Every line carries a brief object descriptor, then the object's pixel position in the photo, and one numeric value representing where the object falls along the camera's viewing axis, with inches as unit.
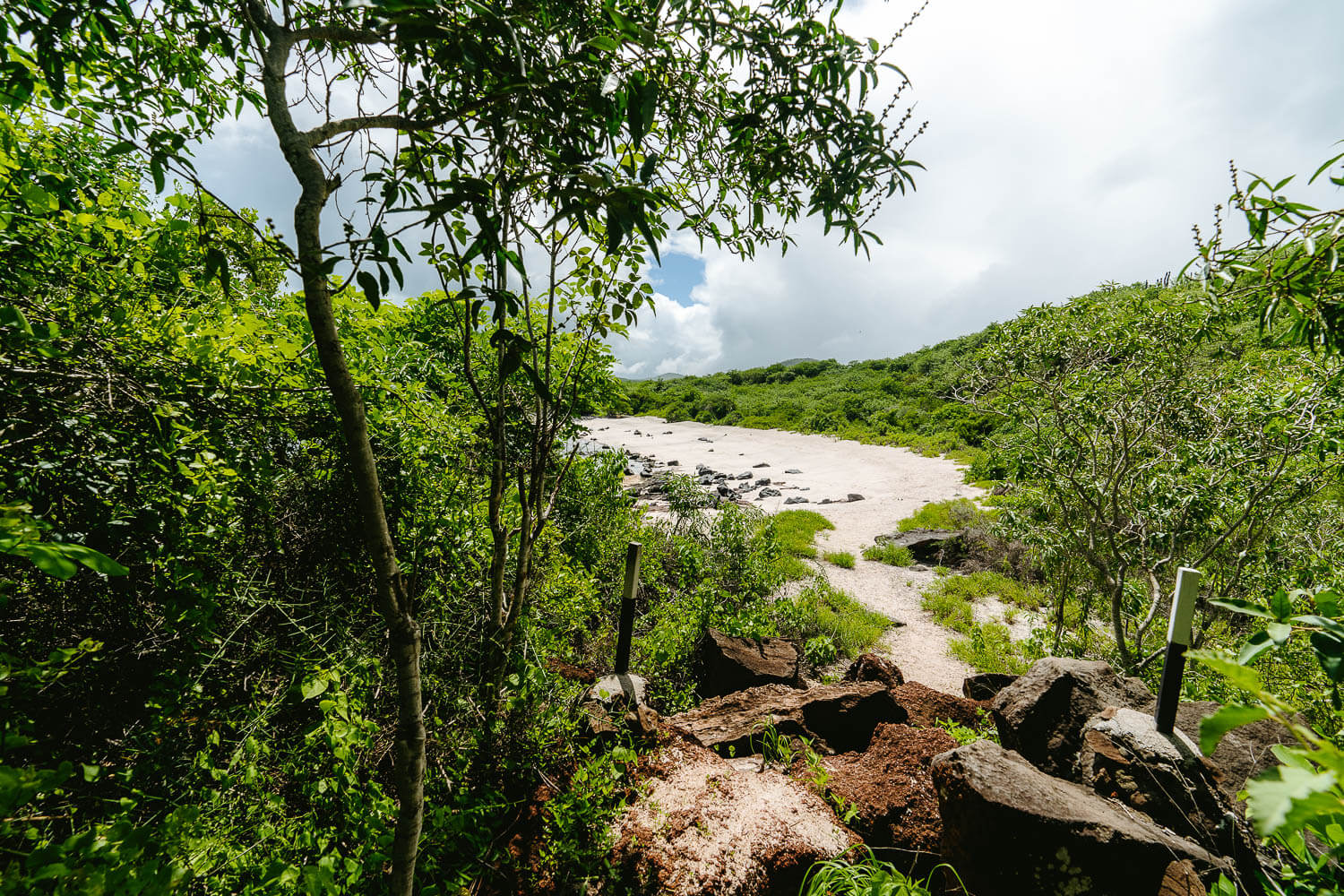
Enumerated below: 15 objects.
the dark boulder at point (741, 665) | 183.0
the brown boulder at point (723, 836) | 98.3
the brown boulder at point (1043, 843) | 90.0
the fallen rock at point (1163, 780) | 105.2
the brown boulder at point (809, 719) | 143.9
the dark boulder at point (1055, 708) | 138.7
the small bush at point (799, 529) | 393.4
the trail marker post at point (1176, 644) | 129.3
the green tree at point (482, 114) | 45.6
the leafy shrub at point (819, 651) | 224.5
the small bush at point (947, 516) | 443.7
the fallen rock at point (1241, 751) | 119.6
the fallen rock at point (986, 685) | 196.4
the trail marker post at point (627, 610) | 166.2
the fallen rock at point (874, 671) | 185.8
